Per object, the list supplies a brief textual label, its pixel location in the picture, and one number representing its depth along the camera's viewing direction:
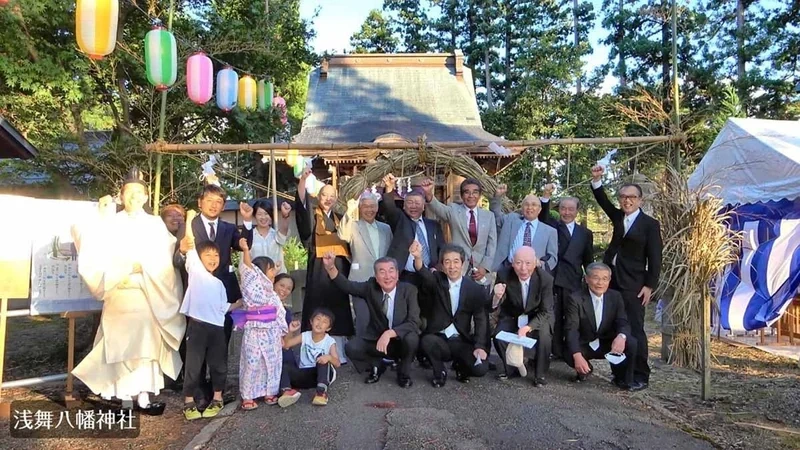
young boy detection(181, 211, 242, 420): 3.70
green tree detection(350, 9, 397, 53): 23.81
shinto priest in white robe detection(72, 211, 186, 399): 3.60
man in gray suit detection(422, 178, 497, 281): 4.91
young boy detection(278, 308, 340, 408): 4.02
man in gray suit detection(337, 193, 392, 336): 4.71
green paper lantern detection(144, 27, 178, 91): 5.28
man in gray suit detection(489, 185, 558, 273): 4.85
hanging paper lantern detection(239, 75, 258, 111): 7.11
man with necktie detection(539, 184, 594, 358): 4.64
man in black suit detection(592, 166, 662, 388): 4.41
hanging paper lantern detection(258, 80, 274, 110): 7.51
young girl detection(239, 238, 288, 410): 3.80
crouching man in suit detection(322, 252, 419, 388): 4.22
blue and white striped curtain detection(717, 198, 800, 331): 6.21
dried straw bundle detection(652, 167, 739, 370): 4.19
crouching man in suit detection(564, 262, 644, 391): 4.32
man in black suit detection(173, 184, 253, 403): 3.96
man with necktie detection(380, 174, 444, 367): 4.65
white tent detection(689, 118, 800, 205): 6.51
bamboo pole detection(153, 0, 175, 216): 4.92
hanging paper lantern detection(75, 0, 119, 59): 4.62
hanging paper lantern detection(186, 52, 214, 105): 5.90
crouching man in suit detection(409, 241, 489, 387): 4.34
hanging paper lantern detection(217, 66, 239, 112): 6.49
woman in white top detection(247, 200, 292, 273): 4.83
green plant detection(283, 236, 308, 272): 10.58
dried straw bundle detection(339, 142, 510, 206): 5.62
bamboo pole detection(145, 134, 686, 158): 5.02
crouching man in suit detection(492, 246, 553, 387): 4.36
